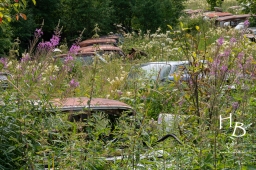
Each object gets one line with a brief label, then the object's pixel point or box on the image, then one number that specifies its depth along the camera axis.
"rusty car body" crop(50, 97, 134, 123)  8.09
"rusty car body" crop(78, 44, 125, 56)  24.60
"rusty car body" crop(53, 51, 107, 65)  21.73
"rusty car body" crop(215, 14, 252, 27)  45.19
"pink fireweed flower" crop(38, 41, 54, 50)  7.00
